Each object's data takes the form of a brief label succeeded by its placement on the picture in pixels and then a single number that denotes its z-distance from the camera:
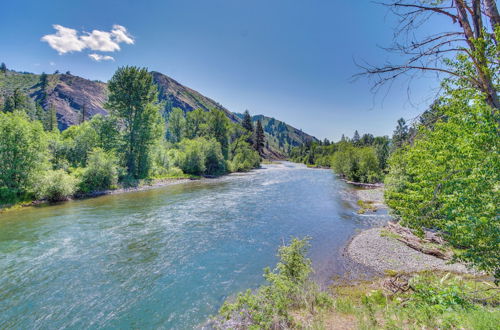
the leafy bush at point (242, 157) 68.38
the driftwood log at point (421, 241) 12.70
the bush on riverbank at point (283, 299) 6.04
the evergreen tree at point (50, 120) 75.88
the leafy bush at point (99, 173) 29.10
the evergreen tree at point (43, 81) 156.90
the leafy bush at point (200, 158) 51.03
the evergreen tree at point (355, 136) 149.50
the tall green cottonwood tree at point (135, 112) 39.47
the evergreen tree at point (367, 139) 122.72
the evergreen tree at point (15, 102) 61.34
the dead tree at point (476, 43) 4.02
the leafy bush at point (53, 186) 23.03
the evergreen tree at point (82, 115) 101.56
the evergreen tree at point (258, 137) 102.12
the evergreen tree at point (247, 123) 97.69
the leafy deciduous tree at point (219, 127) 70.81
